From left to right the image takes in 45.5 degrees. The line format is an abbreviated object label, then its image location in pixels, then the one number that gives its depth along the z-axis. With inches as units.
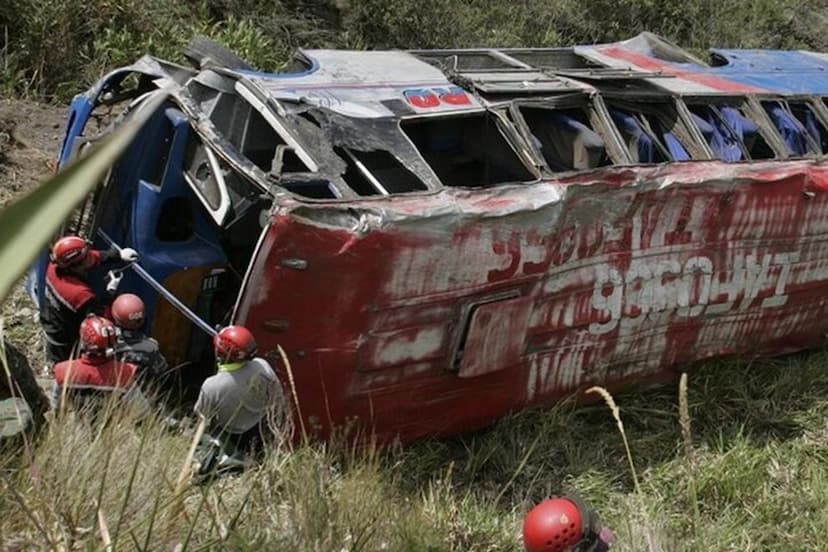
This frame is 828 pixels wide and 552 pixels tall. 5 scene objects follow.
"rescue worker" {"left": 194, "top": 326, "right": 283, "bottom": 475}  196.2
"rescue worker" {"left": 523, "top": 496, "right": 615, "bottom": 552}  157.8
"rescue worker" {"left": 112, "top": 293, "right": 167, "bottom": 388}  214.4
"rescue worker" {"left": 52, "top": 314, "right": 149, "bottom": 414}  204.4
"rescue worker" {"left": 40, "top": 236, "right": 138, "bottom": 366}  224.8
